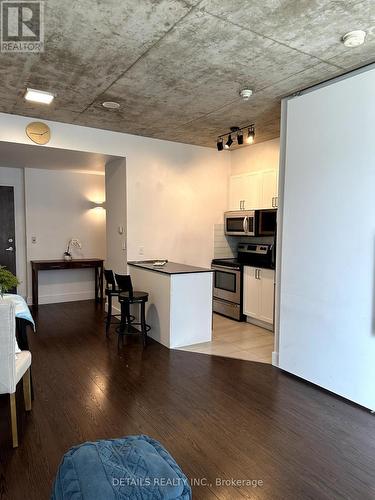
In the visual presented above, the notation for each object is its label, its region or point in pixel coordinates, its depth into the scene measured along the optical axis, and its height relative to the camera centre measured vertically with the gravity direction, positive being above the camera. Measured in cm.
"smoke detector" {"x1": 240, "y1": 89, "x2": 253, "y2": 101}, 323 +131
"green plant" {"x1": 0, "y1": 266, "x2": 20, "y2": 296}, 260 -41
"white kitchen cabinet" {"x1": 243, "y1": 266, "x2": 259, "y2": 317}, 486 -91
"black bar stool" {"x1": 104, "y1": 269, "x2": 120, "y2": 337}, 441 -80
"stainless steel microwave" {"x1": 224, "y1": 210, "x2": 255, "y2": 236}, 516 +10
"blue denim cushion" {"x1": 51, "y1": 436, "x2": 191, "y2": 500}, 121 -93
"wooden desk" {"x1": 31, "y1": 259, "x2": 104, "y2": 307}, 588 -68
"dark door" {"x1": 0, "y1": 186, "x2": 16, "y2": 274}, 612 -2
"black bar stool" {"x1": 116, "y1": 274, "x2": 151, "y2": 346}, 409 -86
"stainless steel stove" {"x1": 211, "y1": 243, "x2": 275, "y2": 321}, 512 -70
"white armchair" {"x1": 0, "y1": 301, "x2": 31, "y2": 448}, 207 -80
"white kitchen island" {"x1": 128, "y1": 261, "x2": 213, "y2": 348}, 406 -93
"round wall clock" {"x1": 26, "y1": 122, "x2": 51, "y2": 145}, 411 +115
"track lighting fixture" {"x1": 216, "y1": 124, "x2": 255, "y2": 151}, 425 +130
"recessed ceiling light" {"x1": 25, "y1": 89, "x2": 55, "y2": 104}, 328 +129
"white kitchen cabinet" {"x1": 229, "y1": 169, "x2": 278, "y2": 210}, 485 +60
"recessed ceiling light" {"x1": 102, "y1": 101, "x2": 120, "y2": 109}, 361 +133
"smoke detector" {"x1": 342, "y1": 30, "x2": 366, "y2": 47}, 225 +130
